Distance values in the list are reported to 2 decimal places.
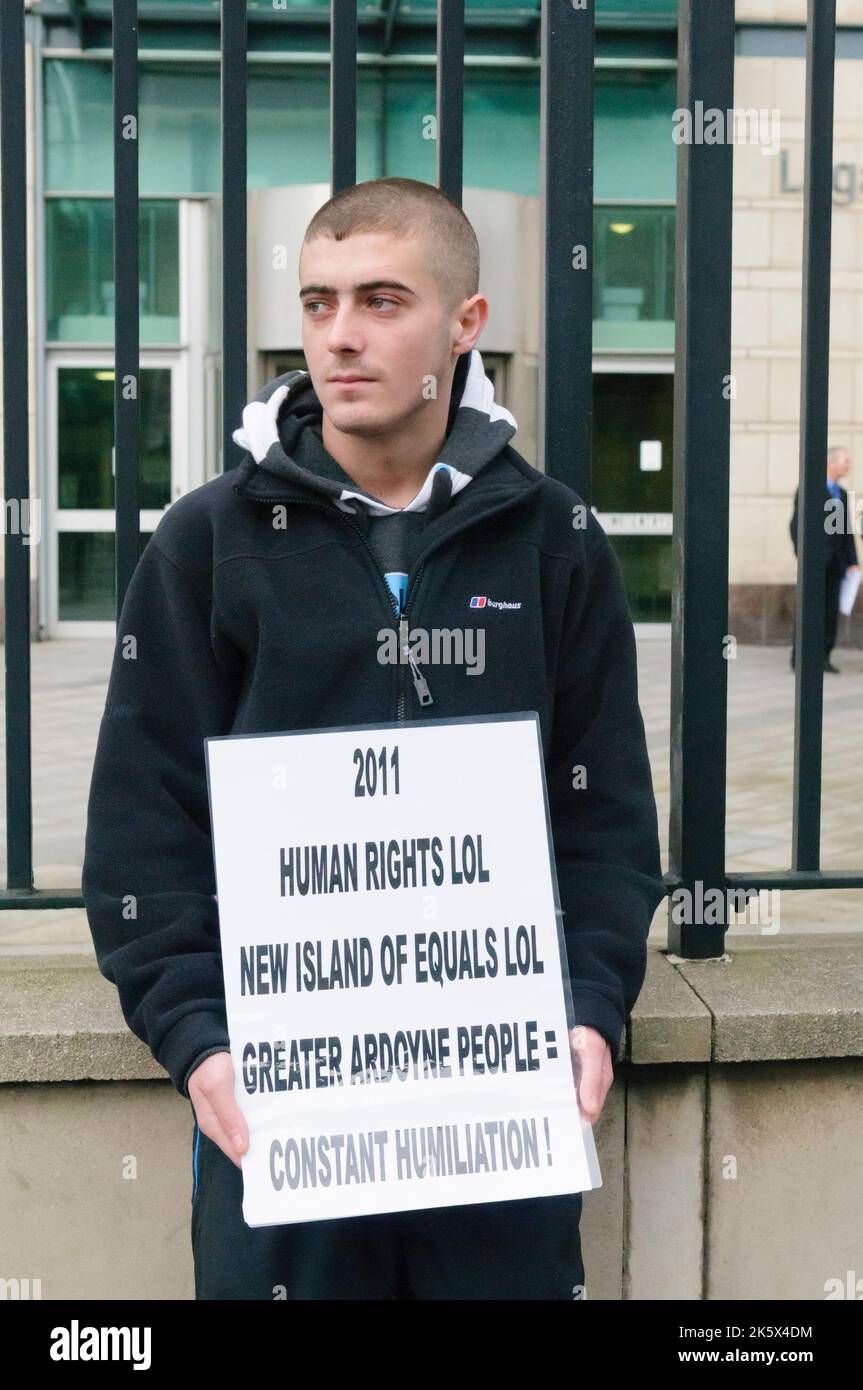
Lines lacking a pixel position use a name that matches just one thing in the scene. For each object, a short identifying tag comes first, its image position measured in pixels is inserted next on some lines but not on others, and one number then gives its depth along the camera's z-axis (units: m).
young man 2.00
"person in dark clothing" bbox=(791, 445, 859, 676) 12.38
